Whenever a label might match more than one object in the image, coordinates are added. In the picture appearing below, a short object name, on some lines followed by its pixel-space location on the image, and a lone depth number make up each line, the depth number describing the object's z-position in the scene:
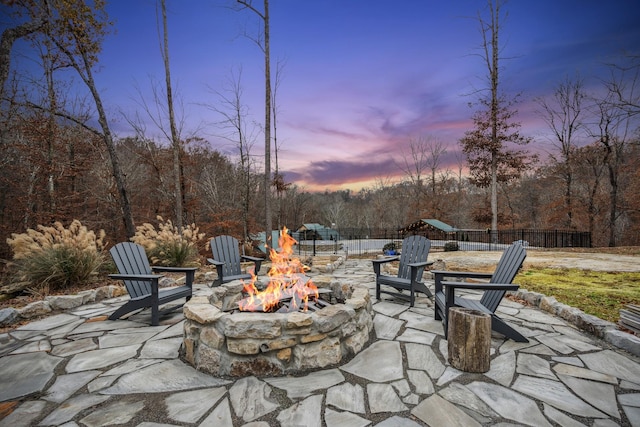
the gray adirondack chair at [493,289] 2.59
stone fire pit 2.08
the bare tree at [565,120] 14.74
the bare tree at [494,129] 13.94
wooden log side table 2.12
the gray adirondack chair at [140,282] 3.14
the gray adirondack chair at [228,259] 4.33
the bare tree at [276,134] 11.70
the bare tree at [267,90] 8.02
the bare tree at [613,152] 13.20
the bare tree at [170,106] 8.95
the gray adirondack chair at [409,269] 3.74
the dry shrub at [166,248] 5.75
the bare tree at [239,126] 11.16
